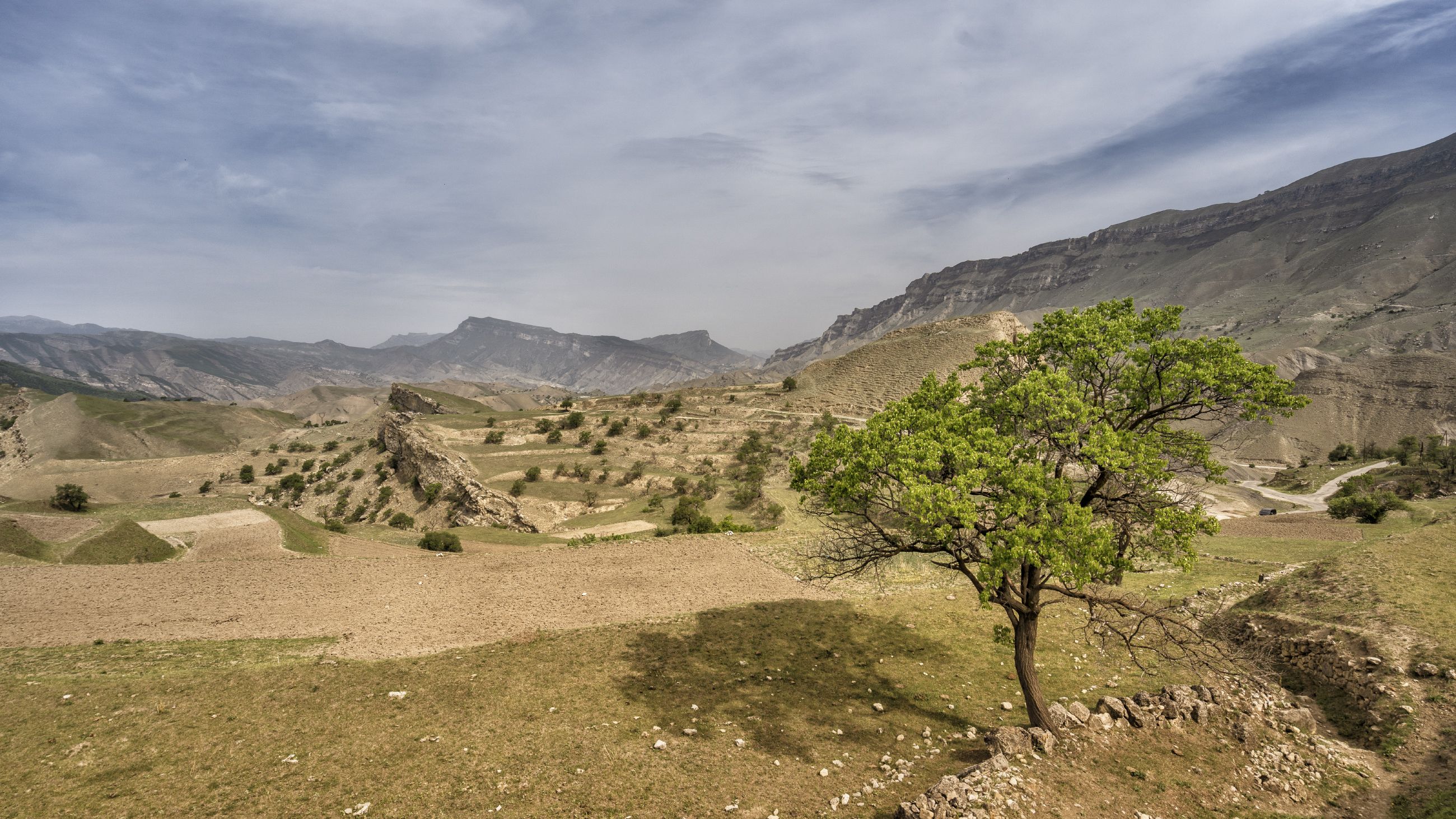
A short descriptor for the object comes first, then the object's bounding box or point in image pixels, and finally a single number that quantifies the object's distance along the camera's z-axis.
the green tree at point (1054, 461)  9.70
